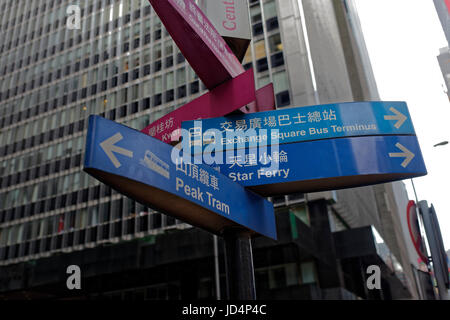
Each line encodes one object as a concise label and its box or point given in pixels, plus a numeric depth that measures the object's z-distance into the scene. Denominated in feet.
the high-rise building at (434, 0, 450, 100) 123.70
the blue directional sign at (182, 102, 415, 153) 16.35
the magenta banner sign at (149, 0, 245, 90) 14.46
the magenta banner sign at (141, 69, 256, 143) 16.02
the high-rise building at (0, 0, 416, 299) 84.48
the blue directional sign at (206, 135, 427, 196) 15.61
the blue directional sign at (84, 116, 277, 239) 10.29
